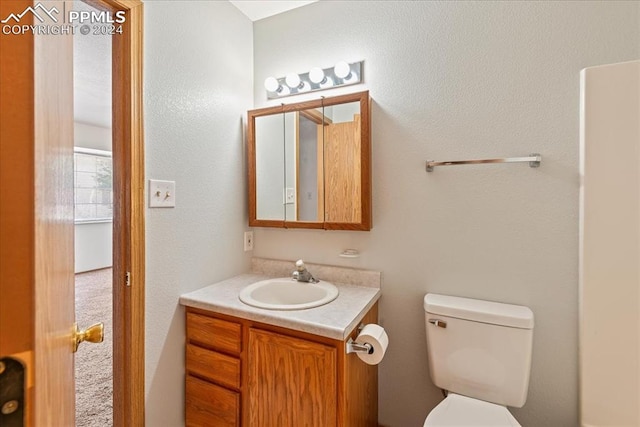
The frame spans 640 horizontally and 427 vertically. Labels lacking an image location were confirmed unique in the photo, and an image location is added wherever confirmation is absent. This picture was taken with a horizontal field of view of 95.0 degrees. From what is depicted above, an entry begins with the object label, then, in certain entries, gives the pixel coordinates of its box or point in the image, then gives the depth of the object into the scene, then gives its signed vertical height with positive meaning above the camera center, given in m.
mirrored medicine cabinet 1.56 +0.27
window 4.35 +0.42
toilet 1.17 -0.63
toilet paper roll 1.15 -0.52
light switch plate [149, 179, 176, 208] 1.31 +0.08
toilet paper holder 1.17 -0.55
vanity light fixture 1.62 +0.76
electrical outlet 1.89 -0.20
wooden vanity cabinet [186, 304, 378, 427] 1.13 -0.71
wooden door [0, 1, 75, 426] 0.30 +0.00
